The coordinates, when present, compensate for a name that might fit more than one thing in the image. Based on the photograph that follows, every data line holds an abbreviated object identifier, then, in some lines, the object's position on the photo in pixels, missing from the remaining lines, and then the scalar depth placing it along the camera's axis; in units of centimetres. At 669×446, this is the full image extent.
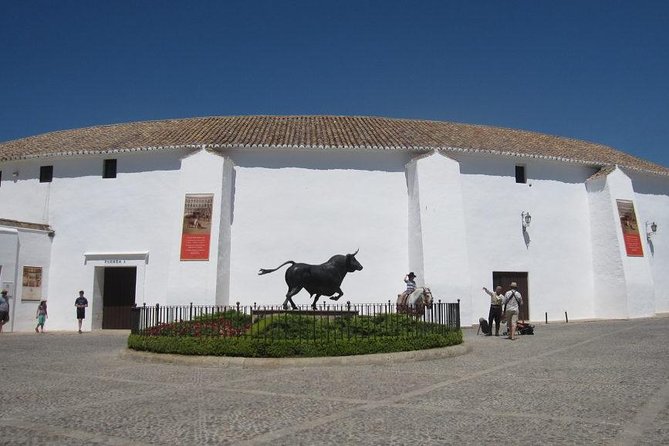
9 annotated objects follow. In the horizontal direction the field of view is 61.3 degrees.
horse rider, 1619
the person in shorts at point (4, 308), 1703
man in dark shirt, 1788
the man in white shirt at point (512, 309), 1352
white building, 1825
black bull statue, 1256
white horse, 1468
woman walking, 1797
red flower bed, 1030
